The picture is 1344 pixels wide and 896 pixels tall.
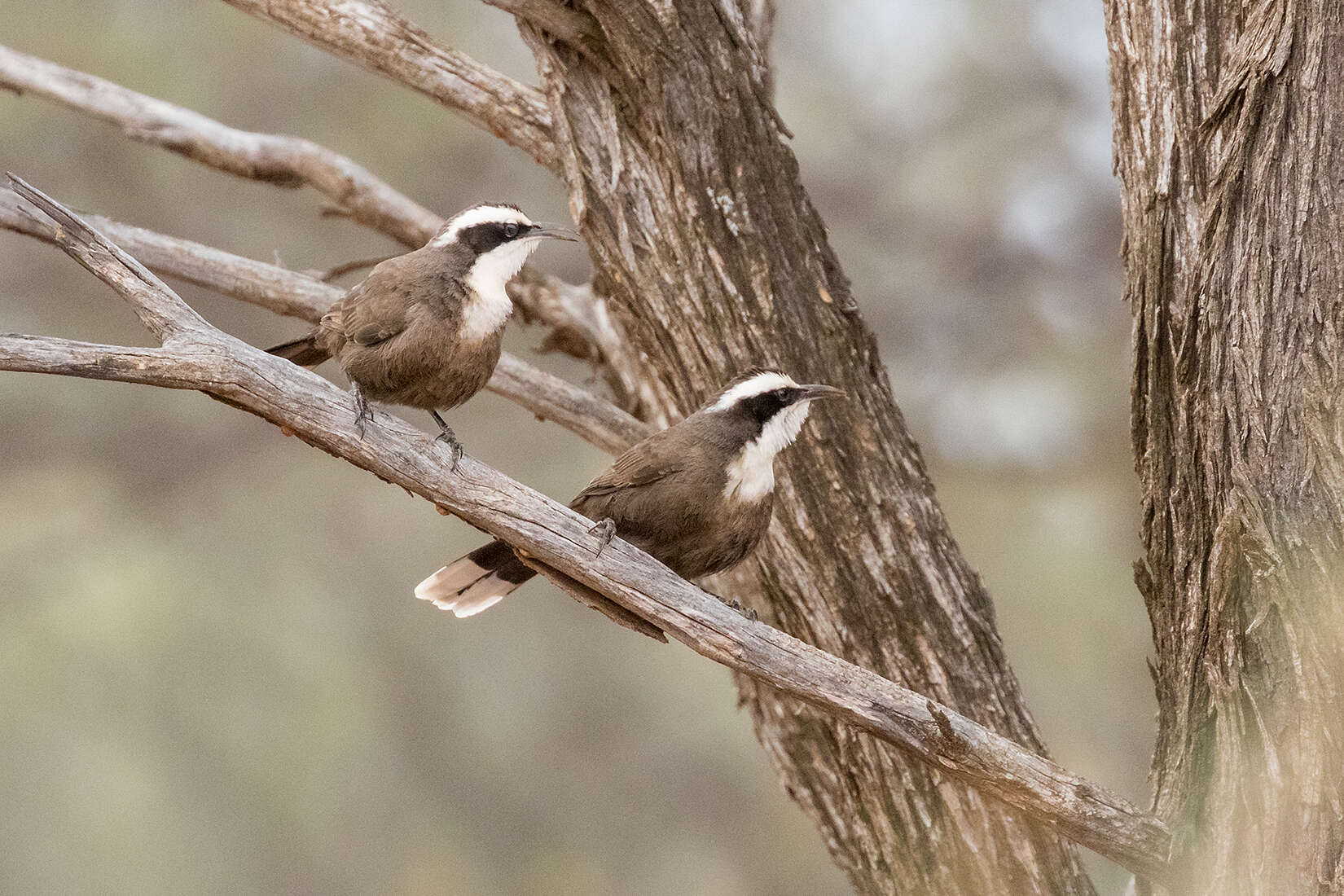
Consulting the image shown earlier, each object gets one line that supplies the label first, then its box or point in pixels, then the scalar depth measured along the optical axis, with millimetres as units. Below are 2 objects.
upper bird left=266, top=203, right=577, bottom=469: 8258
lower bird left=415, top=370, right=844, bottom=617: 8453
